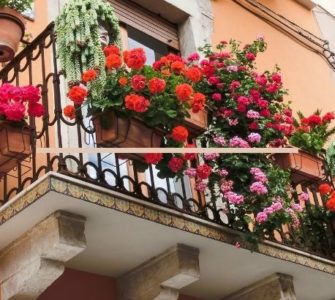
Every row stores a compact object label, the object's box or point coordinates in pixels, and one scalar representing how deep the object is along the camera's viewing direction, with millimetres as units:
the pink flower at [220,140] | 5914
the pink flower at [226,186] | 5621
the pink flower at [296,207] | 5809
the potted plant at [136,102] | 5070
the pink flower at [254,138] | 5880
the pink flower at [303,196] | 6172
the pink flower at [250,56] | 6527
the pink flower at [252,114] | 6027
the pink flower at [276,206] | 5547
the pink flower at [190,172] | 5465
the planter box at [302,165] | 6570
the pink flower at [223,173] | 5707
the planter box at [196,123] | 5598
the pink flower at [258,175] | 5664
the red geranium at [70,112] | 5145
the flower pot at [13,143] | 4816
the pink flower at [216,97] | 6141
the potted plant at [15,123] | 4809
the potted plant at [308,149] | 6594
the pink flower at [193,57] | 6223
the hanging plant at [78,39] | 5443
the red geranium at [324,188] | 6609
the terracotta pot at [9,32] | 5480
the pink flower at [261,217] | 5480
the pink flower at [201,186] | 5614
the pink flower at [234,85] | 6184
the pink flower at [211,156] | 5777
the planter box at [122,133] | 5055
